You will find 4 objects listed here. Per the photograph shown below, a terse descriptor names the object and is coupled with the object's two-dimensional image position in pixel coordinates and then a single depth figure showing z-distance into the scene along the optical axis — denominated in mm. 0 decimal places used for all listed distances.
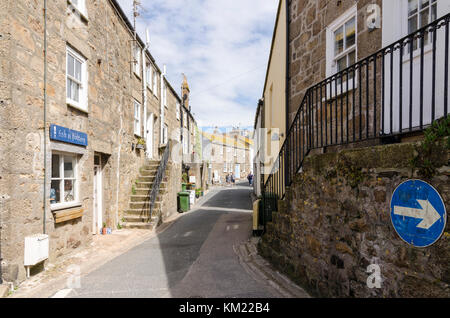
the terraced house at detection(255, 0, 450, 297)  2557
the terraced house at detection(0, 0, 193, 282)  4895
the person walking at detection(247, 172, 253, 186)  36422
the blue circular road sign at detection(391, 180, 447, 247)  2355
